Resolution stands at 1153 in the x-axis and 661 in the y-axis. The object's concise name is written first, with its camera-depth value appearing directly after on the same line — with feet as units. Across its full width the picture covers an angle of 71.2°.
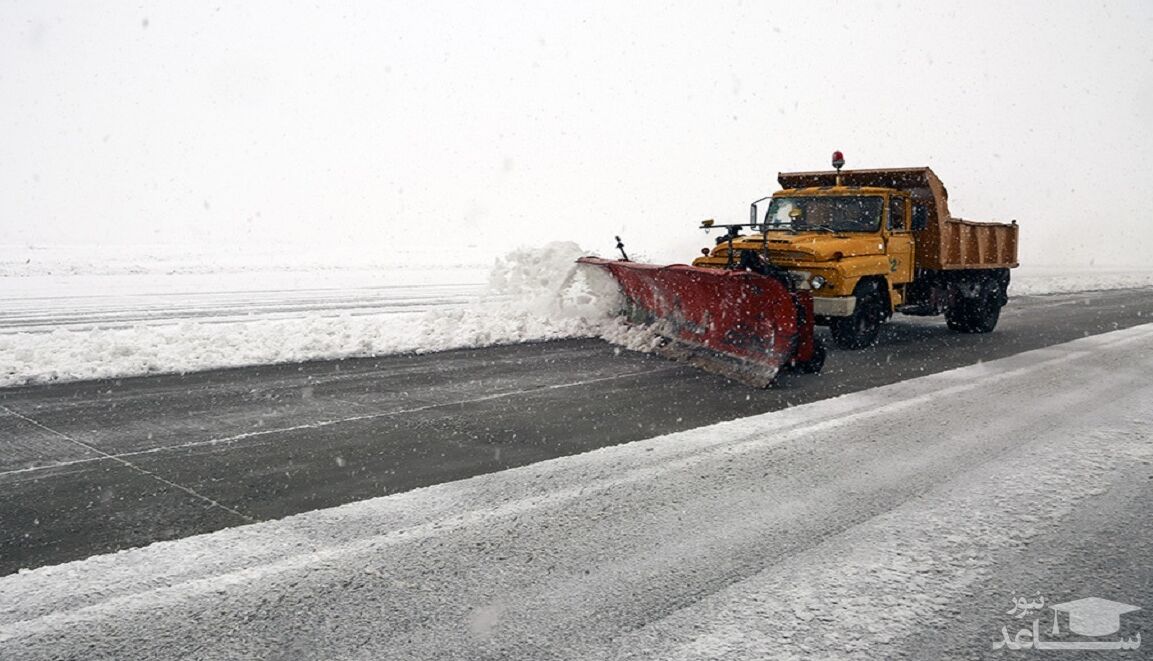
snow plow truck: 28.43
